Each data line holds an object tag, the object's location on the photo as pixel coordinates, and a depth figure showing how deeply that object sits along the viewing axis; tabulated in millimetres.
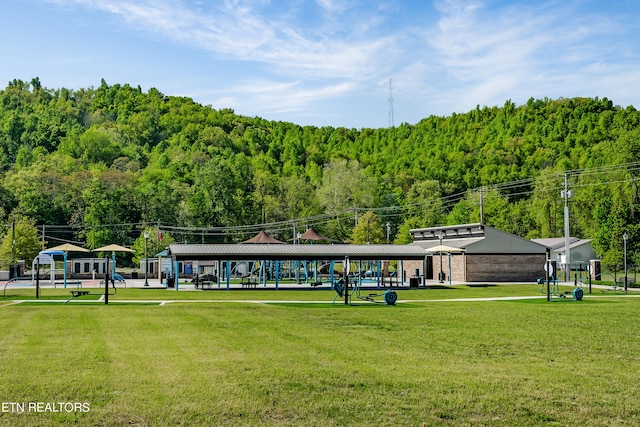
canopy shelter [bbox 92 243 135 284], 59375
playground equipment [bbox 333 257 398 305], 31448
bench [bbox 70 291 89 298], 34775
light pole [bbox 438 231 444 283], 58722
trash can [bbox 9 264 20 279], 63341
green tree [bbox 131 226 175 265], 82000
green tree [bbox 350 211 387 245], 82812
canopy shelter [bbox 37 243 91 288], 52275
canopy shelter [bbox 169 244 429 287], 47344
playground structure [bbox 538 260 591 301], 34809
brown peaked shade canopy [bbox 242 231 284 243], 63156
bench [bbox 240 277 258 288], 50122
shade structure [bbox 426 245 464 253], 55294
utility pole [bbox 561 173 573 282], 52344
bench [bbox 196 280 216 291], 49781
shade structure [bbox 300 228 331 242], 65412
